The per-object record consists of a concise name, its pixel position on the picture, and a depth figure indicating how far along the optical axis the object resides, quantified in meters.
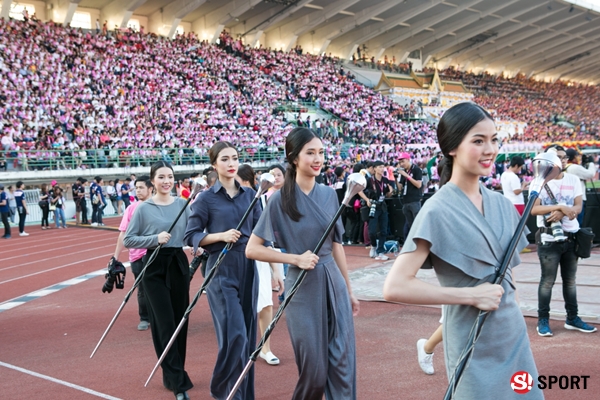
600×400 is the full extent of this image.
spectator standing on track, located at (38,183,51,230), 20.94
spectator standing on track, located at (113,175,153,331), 7.20
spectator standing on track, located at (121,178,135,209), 23.67
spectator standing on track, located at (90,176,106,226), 20.75
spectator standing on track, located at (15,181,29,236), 19.45
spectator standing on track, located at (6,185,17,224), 20.20
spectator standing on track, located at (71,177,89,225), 21.50
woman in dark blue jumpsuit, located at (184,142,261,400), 4.52
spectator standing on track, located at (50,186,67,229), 20.67
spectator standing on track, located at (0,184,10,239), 18.38
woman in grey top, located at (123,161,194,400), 5.06
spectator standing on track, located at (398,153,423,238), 11.41
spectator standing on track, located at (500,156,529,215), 10.01
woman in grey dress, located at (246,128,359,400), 3.55
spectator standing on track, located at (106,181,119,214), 23.98
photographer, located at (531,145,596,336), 5.93
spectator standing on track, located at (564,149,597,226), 7.66
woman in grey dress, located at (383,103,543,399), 2.16
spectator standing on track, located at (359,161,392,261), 11.81
